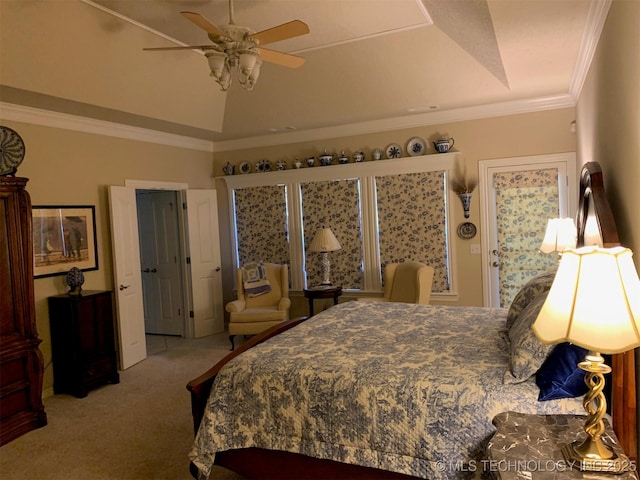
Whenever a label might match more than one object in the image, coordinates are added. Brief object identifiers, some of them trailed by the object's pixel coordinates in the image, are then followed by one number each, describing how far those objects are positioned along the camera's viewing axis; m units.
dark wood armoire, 3.44
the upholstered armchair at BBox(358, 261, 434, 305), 4.85
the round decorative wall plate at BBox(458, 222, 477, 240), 5.31
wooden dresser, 4.21
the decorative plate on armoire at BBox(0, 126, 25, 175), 3.67
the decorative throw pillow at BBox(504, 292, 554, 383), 2.05
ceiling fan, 2.67
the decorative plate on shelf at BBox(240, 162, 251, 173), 6.46
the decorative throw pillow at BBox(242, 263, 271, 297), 5.73
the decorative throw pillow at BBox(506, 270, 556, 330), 2.74
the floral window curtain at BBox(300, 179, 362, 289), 5.86
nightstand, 1.48
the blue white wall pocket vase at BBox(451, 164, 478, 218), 5.24
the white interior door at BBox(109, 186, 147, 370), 4.92
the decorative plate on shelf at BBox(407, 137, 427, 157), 5.48
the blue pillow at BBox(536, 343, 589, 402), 1.96
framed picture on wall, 4.26
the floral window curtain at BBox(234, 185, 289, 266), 6.29
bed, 2.06
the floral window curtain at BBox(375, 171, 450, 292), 5.43
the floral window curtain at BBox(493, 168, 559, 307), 5.06
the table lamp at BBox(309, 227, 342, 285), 5.60
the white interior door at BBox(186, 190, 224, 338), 6.05
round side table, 5.52
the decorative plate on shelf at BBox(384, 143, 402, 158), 5.59
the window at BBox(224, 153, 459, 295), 5.46
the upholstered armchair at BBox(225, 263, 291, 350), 5.34
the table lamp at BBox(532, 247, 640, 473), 1.39
